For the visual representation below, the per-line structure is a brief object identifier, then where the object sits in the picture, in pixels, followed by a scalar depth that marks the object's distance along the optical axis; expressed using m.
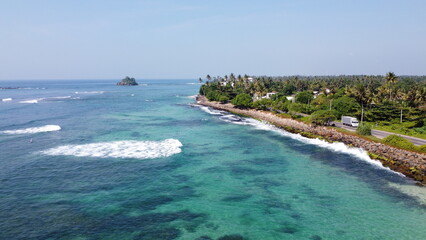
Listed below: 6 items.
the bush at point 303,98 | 111.69
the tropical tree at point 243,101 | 114.44
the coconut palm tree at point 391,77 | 86.88
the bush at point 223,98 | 134.01
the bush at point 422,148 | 46.69
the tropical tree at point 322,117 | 72.69
